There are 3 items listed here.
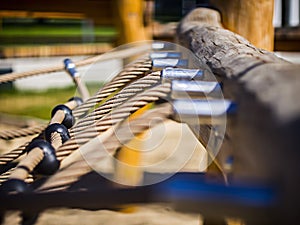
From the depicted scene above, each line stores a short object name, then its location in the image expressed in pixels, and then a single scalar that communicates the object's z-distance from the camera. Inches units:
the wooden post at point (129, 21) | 98.0
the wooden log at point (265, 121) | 16.6
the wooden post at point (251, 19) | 58.5
